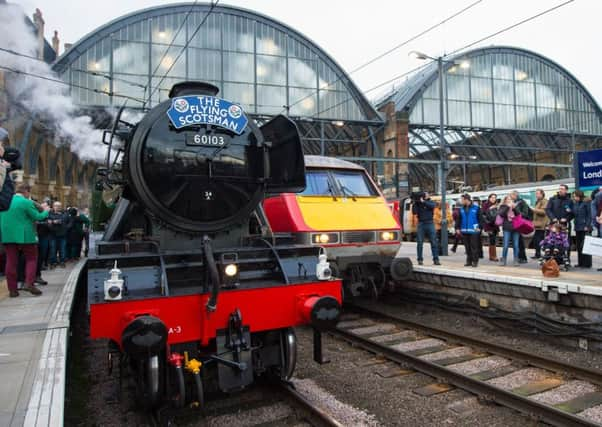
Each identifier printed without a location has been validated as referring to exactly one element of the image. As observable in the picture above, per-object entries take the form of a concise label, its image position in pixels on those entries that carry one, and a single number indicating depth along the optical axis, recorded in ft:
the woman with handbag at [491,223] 32.96
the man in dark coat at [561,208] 28.30
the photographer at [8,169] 9.95
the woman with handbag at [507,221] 29.22
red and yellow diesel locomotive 22.25
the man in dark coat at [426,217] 30.63
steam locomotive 11.09
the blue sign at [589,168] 26.96
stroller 26.21
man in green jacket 21.93
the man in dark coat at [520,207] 29.58
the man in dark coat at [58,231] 31.73
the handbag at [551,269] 22.95
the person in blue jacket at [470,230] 30.47
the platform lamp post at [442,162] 42.24
